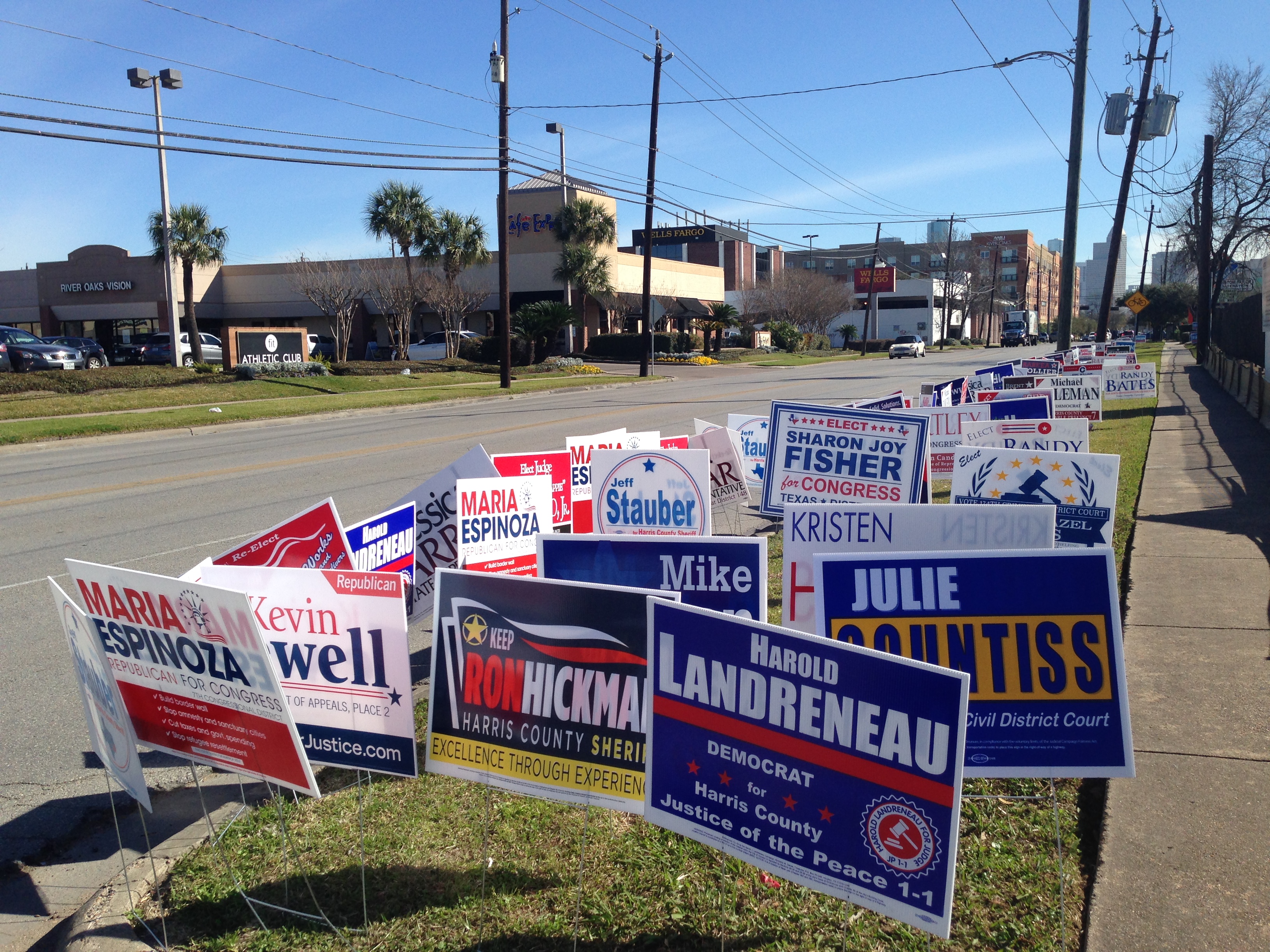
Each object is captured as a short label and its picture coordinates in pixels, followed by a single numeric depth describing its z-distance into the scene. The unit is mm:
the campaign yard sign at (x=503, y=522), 5727
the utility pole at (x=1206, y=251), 37219
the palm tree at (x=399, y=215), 45281
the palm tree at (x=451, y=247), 46938
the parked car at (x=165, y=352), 40156
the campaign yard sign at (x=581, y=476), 7336
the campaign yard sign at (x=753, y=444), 9609
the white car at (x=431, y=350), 48656
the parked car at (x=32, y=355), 30391
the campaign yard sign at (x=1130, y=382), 18953
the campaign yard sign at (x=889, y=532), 3965
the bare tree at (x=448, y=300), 47031
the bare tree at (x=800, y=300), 76250
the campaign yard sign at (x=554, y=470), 6863
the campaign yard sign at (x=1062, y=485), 5988
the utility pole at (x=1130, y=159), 32188
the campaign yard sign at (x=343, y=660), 3359
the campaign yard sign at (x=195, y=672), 3199
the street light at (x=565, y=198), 49750
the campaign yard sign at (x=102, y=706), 3377
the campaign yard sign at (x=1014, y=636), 3191
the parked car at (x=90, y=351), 34812
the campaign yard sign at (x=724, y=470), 8094
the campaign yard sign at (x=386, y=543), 4828
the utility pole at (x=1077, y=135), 19016
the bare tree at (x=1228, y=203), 41312
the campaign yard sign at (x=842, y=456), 7125
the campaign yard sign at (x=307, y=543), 4383
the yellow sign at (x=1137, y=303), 41125
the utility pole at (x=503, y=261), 26734
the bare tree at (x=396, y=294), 46000
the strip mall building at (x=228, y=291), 55469
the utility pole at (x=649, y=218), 35719
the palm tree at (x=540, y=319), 43781
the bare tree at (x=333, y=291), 43250
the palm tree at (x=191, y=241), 39562
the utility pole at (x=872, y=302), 71812
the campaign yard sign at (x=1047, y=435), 8117
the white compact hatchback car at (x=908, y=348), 61594
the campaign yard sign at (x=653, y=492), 6301
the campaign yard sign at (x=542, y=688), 3148
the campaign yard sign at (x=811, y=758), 2545
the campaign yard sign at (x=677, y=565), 3887
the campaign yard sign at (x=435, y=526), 5754
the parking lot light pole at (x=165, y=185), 32000
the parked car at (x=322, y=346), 46281
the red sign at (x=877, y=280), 88750
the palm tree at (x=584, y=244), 55344
